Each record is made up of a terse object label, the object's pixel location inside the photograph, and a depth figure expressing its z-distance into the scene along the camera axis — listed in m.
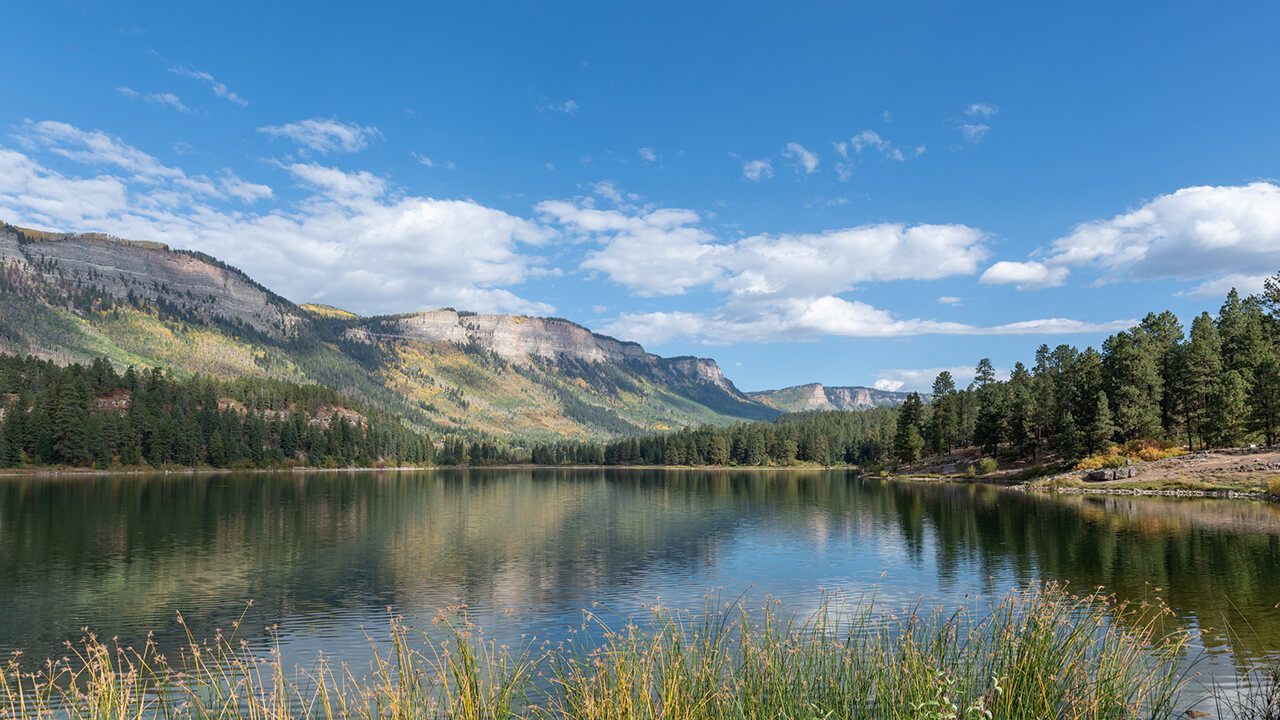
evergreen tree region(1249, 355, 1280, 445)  92.56
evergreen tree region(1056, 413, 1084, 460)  111.50
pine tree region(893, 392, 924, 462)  163.88
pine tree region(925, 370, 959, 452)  159.00
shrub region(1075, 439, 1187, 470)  103.12
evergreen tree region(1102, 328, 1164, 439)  107.56
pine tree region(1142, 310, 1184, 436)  111.69
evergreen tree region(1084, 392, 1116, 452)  107.25
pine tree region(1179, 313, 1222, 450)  103.50
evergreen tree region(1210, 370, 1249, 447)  94.38
